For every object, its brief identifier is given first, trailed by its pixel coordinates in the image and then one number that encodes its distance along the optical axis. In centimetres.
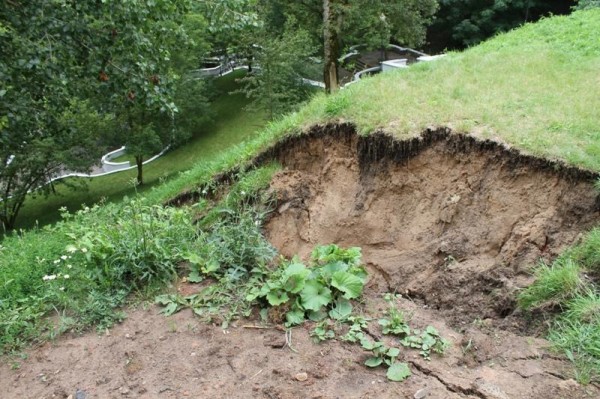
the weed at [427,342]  325
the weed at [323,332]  335
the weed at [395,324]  340
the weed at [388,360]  302
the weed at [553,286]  358
